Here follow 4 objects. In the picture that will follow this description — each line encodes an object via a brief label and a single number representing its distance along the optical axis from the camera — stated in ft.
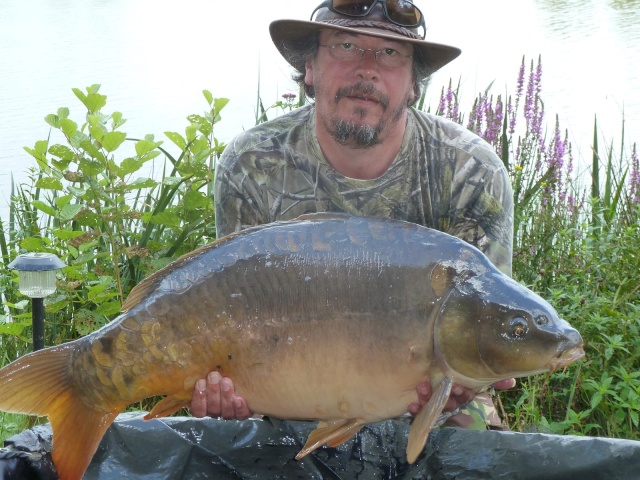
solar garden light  8.30
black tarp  6.40
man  7.38
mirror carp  5.49
